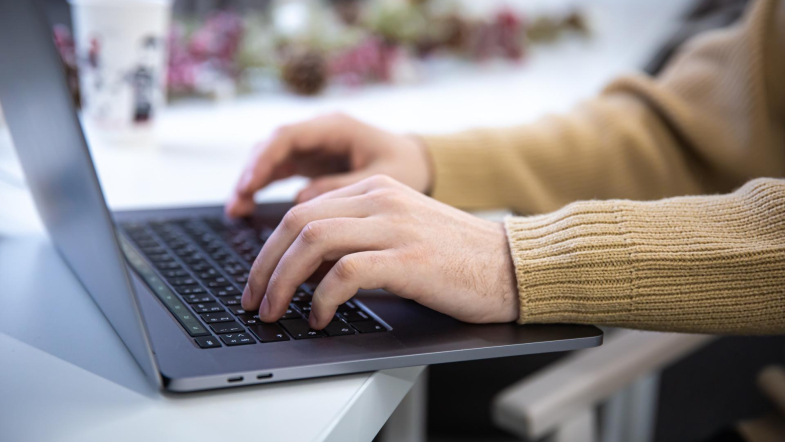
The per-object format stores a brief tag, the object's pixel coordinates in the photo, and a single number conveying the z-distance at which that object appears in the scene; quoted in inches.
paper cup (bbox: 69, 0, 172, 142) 32.7
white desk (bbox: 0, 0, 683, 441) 12.3
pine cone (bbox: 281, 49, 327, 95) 48.3
